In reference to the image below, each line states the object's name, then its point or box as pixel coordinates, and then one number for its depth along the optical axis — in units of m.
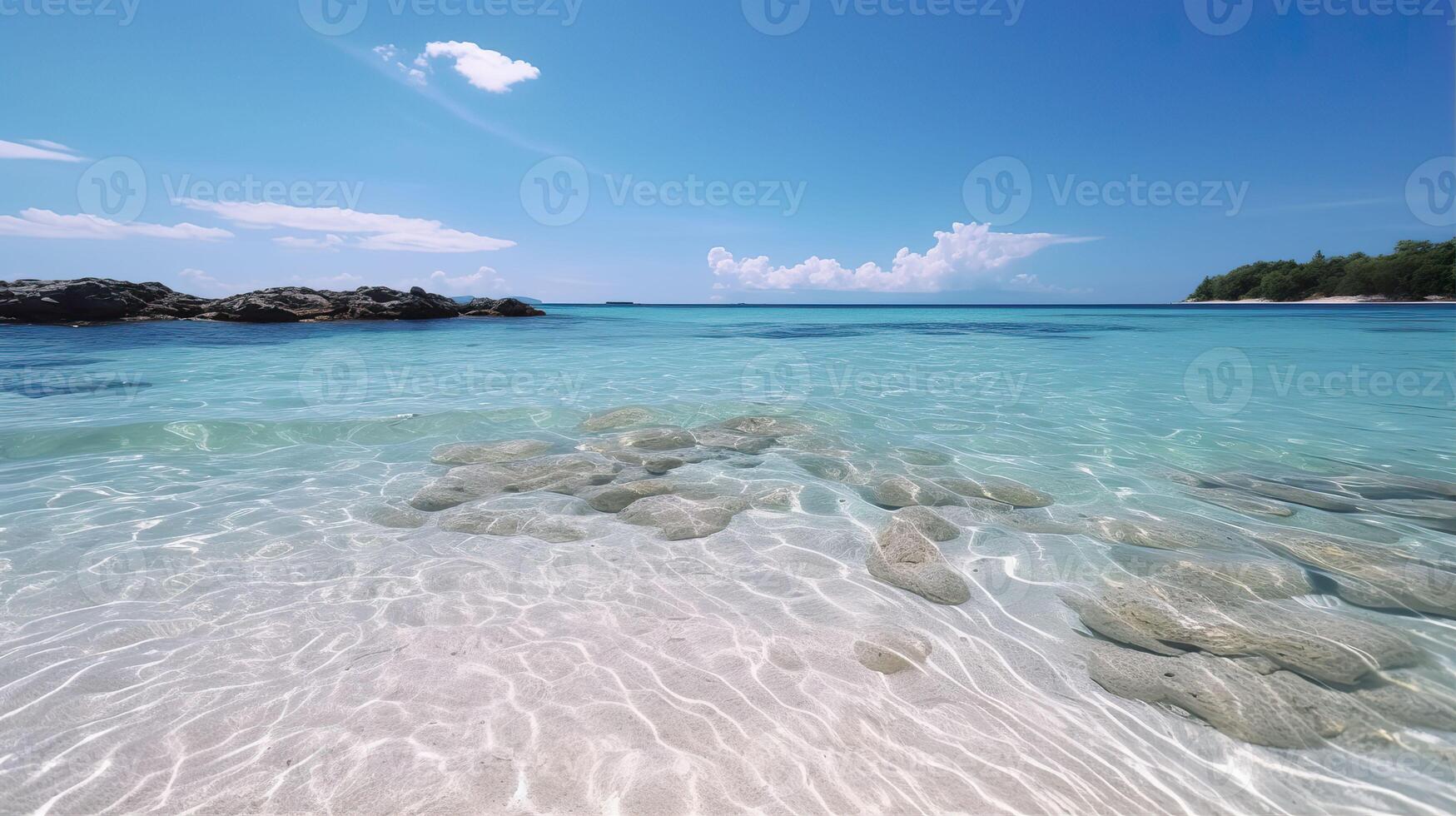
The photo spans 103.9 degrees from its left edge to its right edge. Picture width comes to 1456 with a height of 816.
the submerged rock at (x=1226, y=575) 3.61
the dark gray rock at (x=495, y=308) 42.84
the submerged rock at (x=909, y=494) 5.23
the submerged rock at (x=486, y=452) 6.43
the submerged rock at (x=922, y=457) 6.52
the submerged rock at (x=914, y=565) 3.68
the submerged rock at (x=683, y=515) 4.57
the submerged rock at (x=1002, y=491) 5.28
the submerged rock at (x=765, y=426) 7.75
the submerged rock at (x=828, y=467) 5.96
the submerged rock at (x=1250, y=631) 2.89
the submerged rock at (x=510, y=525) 4.47
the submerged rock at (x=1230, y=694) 2.47
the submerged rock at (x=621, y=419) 8.12
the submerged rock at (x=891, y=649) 2.93
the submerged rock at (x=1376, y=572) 3.53
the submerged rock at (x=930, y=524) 4.48
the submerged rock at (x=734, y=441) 7.02
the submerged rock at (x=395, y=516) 4.65
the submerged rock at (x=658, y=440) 7.03
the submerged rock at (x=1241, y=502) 5.05
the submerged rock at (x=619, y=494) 5.06
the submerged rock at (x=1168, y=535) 4.34
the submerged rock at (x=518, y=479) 5.23
